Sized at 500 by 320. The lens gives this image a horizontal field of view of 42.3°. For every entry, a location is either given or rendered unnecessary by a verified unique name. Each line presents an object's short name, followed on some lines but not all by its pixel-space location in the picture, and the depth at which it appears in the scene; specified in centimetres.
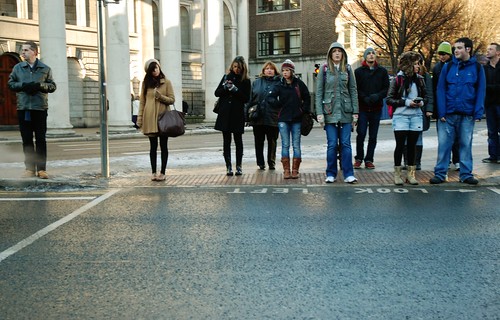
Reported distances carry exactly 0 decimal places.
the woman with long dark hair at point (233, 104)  1118
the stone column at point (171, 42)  3275
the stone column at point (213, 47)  3488
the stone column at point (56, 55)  2580
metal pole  1093
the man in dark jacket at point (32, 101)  1062
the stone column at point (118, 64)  2857
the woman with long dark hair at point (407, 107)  982
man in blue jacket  977
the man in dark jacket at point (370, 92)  1156
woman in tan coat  1072
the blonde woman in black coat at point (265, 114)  1138
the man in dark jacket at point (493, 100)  1200
